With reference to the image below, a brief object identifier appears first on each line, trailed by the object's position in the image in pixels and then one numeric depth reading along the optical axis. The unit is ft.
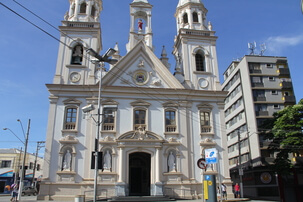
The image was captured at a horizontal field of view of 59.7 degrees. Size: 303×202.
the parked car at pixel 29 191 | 119.24
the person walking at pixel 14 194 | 73.00
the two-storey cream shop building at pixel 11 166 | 152.97
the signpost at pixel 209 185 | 43.74
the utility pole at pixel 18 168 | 164.25
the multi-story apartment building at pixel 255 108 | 127.44
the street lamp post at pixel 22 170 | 74.95
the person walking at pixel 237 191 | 89.69
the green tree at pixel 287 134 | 94.99
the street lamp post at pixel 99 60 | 51.47
